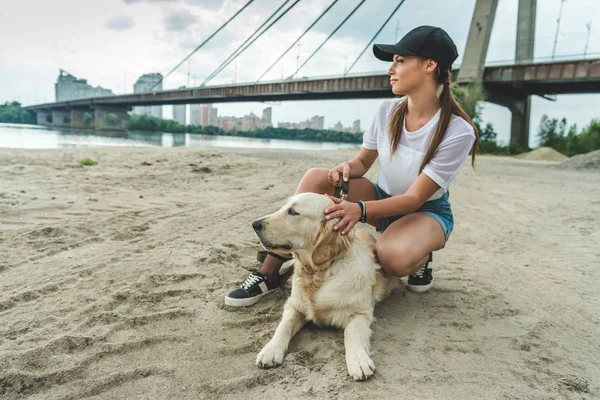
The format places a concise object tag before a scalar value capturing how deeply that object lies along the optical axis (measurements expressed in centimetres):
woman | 224
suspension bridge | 2488
